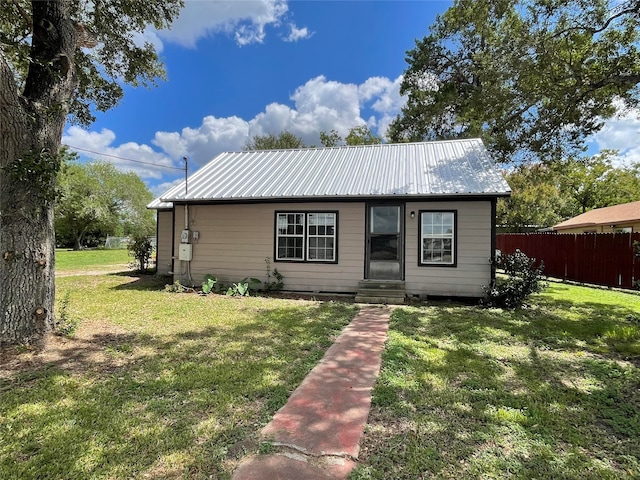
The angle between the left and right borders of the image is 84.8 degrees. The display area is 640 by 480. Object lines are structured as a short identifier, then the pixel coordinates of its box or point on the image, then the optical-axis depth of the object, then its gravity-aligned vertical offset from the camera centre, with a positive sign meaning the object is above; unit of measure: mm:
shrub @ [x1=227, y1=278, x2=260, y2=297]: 9023 -1308
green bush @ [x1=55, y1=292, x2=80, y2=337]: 4926 -1287
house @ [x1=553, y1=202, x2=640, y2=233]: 17545 +1121
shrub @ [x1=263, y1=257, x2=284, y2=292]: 9484 -1149
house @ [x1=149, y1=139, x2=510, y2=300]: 8422 +431
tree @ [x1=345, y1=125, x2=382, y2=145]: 29672 +8866
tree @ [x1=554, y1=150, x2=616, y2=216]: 30391 +5034
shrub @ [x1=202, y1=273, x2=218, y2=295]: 9250 -1233
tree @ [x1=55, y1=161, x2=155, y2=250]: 31312 +3112
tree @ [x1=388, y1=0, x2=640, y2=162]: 8445 +4323
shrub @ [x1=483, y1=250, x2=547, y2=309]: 7609 -1011
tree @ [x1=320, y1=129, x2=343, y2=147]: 31266 +9009
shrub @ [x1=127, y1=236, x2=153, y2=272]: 13625 -446
